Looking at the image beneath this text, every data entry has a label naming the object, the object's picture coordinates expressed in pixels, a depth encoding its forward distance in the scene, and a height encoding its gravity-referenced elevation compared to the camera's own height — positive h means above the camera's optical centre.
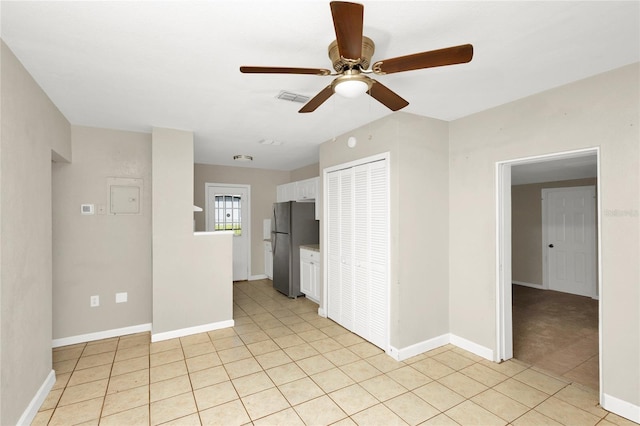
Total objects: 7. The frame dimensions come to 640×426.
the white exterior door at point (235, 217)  6.18 -0.07
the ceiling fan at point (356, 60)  1.22 +0.74
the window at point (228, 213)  6.22 +0.01
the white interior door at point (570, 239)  5.41 -0.51
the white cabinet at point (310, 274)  4.66 -0.96
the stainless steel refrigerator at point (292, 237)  5.09 -0.40
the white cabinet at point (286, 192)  6.00 +0.43
